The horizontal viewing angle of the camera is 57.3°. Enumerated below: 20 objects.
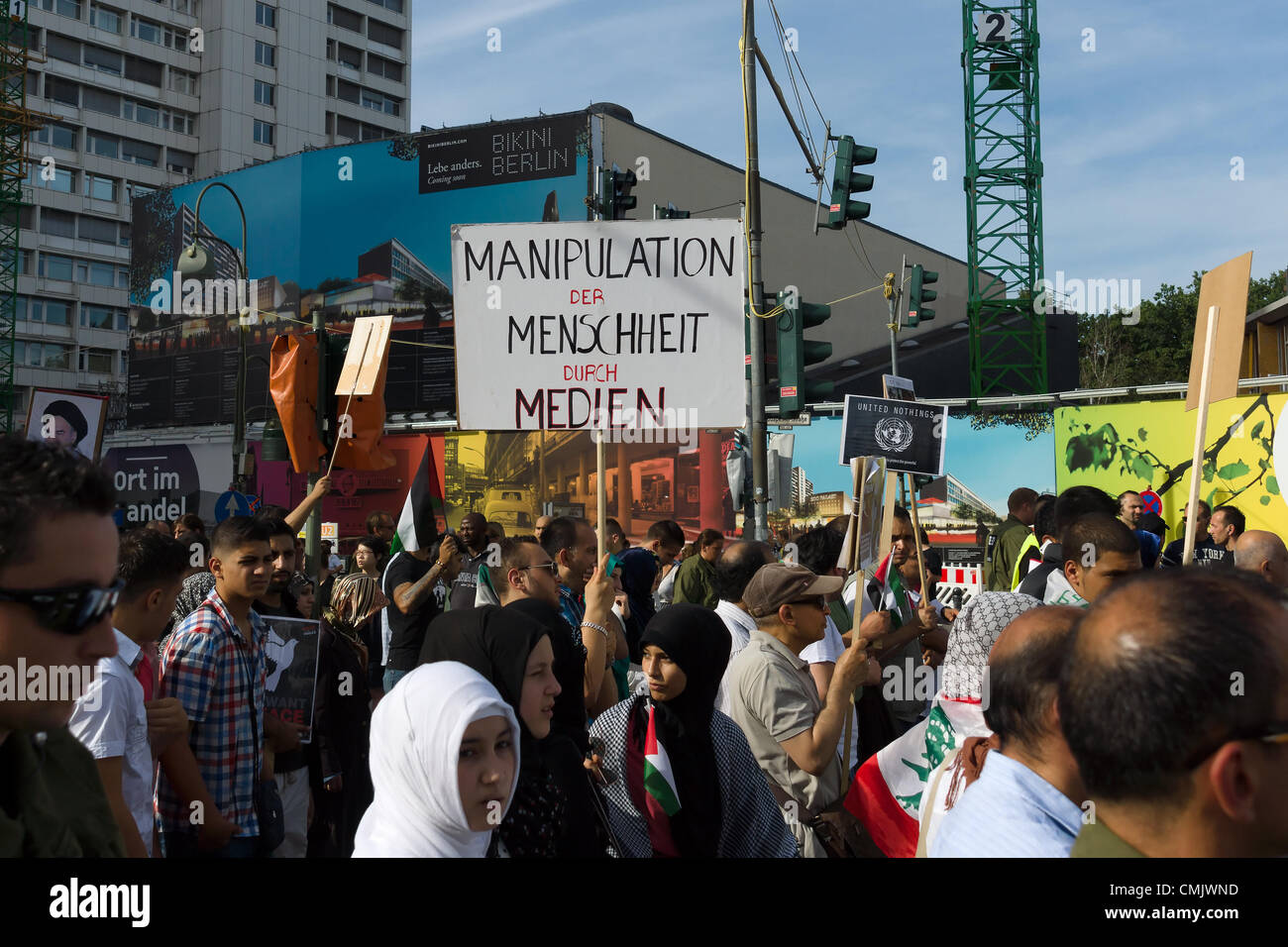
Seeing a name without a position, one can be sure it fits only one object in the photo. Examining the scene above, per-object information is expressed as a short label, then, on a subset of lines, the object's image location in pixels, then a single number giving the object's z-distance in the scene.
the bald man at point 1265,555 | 5.44
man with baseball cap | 3.93
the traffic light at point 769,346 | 9.97
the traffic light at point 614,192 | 12.84
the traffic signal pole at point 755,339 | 9.66
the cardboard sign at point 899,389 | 8.99
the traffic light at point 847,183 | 10.85
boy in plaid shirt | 3.76
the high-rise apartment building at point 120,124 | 68.88
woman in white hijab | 2.61
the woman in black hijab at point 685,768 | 3.38
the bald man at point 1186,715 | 1.43
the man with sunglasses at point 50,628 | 1.65
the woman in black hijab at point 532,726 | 3.01
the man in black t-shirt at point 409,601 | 7.01
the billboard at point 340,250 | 34.47
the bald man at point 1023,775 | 2.20
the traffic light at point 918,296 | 16.77
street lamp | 14.80
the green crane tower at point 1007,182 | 31.81
